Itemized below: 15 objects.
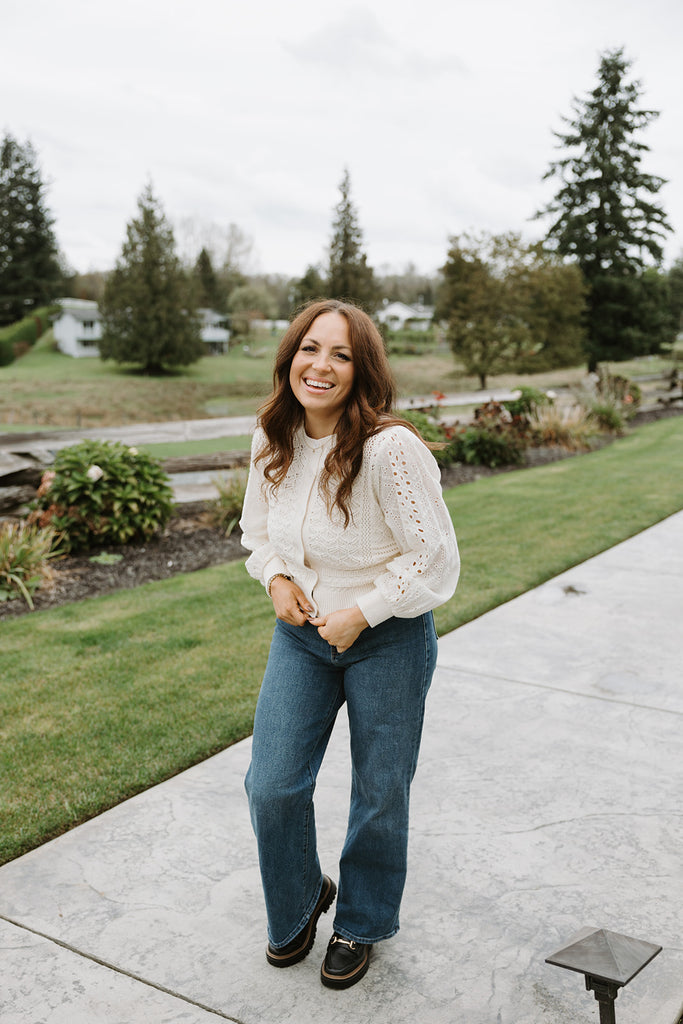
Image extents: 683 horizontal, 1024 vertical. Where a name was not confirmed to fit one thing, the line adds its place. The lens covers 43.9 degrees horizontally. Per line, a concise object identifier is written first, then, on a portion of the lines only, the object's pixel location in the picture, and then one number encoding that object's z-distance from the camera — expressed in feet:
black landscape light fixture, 5.27
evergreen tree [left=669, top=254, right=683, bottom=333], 164.86
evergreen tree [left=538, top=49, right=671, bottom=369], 100.27
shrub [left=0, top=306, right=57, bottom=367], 150.26
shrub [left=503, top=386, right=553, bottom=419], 42.90
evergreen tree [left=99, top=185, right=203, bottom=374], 133.28
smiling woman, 6.53
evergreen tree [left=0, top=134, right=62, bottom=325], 163.32
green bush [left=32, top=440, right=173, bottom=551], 22.30
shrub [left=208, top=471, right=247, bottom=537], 25.36
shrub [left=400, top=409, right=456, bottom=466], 33.83
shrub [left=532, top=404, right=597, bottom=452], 43.29
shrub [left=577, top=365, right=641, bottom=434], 48.73
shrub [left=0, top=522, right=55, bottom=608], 19.29
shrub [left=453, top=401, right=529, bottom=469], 38.34
